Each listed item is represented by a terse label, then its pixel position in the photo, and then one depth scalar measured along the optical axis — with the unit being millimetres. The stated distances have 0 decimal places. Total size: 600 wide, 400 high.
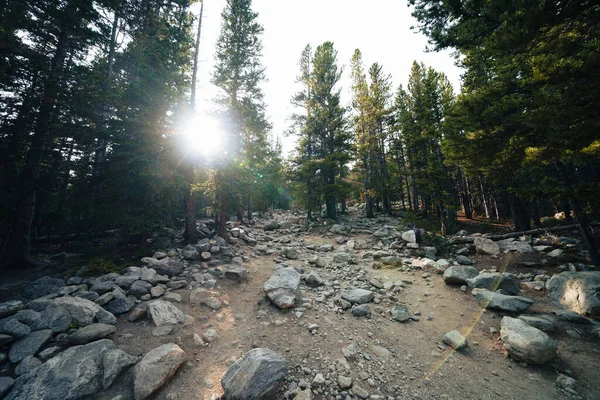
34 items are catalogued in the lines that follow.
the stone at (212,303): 5422
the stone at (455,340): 4016
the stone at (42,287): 5388
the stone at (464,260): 8172
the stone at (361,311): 5133
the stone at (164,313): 4582
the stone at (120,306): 4793
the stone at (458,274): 6399
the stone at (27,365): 3078
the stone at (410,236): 10539
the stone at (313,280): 6711
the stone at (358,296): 5641
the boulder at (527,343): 3426
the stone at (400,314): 4984
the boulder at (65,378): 2793
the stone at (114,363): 3094
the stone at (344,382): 3154
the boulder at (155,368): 2953
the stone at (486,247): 8430
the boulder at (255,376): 2881
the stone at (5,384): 2757
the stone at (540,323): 4152
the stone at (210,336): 4218
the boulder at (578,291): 4418
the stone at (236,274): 7008
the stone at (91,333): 3703
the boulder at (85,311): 4242
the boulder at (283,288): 5359
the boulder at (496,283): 5766
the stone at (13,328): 3526
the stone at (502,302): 4785
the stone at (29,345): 3297
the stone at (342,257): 9227
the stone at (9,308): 3953
